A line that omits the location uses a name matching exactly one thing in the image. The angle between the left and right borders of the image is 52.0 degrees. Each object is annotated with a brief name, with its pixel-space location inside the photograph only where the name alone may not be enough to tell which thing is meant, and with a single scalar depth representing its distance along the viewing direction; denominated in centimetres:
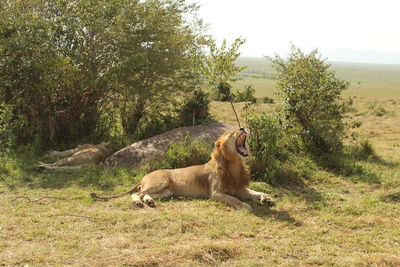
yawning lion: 648
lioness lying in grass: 863
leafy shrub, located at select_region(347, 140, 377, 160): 969
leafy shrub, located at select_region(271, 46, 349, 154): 949
